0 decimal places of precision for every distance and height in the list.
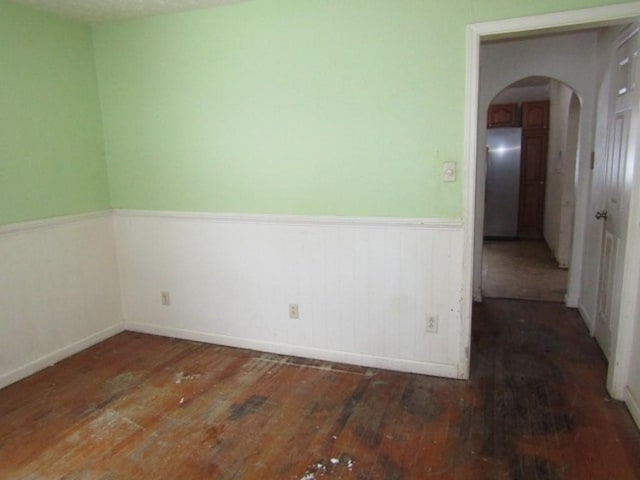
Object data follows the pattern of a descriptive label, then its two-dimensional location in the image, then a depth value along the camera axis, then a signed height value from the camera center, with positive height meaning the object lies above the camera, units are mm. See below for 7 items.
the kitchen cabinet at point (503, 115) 7117 +819
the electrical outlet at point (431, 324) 2725 -967
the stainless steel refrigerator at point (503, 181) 6887 -237
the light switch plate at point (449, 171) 2533 -22
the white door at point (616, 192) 2469 -176
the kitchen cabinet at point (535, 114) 6770 +784
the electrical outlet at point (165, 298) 3474 -981
